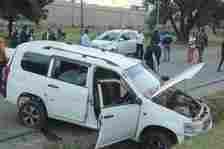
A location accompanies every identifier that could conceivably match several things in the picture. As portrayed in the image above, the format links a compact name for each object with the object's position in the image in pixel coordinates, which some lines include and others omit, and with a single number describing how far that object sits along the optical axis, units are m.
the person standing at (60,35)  25.92
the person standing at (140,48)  23.98
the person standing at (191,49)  23.65
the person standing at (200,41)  23.55
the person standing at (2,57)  12.43
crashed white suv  7.34
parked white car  25.39
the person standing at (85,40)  21.82
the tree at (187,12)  46.81
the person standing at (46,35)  25.94
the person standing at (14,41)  22.50
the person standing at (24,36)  24.49
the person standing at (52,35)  25.20
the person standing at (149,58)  15.15
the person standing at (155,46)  16.57
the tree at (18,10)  38.62
